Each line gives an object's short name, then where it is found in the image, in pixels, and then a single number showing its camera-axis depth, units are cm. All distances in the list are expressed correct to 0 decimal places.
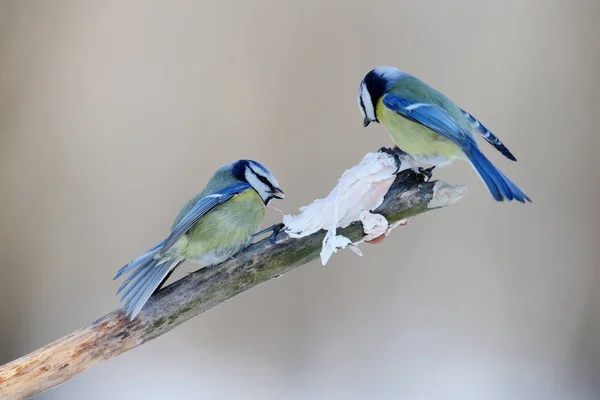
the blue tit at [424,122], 393
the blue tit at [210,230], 396
